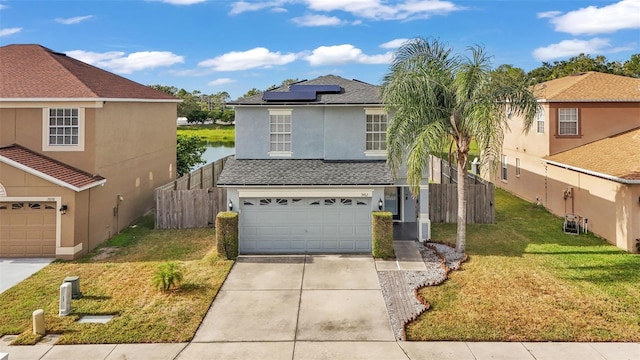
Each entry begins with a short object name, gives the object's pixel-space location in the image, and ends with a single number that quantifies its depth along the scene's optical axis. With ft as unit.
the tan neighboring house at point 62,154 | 45.96
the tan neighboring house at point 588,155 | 49.06
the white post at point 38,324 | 29.14
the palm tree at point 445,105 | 42.11
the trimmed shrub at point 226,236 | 45.70
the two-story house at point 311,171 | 48.52
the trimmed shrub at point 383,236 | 45.88
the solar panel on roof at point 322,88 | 56.81
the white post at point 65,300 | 32.12
